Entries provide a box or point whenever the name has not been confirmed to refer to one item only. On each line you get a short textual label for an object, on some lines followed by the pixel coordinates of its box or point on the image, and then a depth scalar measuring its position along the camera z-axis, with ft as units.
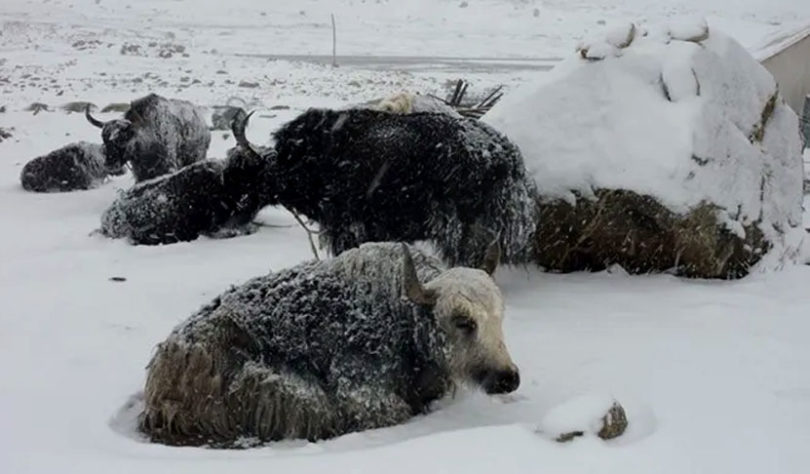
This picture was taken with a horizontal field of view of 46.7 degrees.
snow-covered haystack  19.36
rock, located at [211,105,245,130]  45.06
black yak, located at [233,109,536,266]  18.08
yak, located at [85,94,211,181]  31.94
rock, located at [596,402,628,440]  11.23
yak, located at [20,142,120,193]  32.76
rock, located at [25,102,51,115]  48.38
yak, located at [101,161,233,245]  24.99
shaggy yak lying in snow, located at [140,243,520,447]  12.53
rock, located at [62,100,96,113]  49.98
